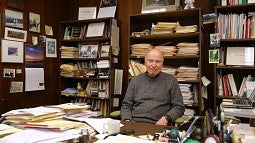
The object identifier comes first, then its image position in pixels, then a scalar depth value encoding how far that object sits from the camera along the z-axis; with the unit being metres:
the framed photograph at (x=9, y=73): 3.38
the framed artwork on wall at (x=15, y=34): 3.39
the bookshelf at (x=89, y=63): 3.73
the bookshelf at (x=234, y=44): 2.92
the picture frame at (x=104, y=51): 3.72
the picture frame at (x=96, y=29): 3.82
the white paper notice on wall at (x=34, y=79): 3.67
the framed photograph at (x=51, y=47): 4.04
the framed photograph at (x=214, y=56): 2.98
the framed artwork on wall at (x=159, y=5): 3.43
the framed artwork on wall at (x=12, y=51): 3.34
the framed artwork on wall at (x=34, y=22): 3.75
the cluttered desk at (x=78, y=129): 1.21
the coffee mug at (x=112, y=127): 1.50
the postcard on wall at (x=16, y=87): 3.47
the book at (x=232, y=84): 3.00
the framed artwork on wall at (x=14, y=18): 3.41
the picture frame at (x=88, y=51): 3.87
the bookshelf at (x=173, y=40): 3.14
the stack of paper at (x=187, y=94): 3.17
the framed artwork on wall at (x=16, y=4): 3.43
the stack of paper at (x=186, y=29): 3.13
